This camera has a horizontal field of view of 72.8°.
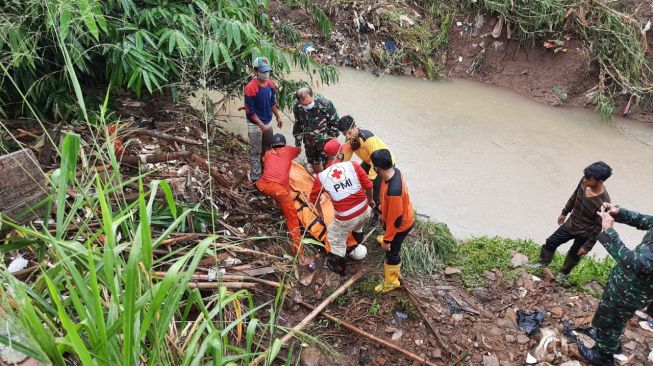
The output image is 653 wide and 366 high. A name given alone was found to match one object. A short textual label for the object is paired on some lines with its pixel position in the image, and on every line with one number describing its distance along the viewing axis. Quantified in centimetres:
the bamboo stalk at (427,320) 319
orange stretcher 389
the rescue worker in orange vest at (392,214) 316
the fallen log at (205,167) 394
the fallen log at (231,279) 281
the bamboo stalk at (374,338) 306
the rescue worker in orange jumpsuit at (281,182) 380
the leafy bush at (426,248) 389
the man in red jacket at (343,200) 337
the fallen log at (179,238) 294
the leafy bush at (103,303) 120
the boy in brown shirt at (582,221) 325
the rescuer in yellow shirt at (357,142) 385
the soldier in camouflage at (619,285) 261
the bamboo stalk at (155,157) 354
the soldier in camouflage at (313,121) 438
